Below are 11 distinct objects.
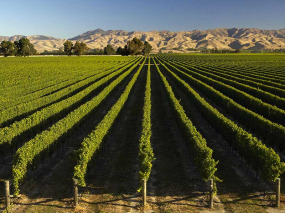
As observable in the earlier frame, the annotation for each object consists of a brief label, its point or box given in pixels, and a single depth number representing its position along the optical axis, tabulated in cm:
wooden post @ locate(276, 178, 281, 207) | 1028
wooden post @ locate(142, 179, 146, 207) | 1045
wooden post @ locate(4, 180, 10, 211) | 995
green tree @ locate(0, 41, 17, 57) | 17588
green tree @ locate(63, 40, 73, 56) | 18862
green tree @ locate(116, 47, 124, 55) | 18456
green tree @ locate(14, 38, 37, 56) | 17962
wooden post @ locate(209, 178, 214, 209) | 1038
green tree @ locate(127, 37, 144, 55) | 17550
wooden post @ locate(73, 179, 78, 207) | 1030
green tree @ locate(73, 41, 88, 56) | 18675
